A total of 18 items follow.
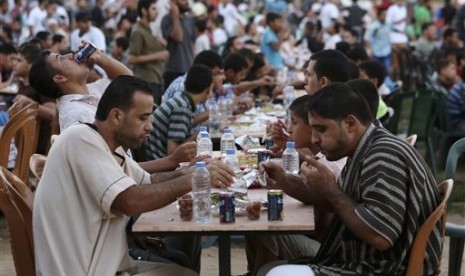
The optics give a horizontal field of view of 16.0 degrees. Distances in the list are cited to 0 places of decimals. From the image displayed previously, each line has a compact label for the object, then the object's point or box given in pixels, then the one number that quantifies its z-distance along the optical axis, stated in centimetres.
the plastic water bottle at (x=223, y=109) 1435
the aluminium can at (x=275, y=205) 734
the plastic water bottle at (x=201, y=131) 1019
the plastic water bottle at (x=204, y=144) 993
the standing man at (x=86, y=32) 2411
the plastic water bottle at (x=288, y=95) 1607
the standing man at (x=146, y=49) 1974
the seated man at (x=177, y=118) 1265
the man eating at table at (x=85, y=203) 679
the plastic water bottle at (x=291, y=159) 899
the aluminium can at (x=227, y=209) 726
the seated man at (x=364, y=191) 672
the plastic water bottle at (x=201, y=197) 739
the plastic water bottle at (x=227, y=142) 1027
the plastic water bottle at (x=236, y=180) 798
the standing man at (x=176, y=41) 2019
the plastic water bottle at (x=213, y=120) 1346
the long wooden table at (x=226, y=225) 716
